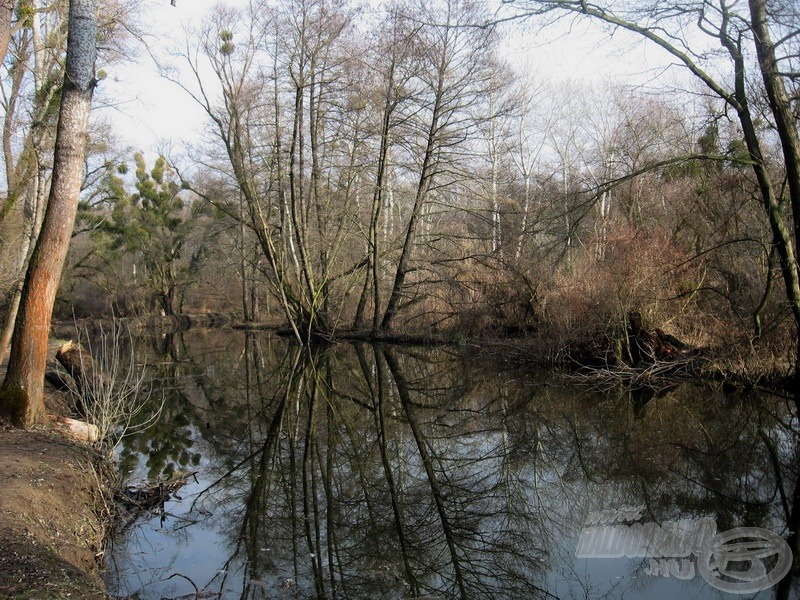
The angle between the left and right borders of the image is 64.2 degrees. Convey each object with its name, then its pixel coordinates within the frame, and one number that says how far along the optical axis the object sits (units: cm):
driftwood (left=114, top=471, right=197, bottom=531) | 629
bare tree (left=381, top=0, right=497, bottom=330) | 1970
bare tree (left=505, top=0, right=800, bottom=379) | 962
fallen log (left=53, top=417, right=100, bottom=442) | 757
